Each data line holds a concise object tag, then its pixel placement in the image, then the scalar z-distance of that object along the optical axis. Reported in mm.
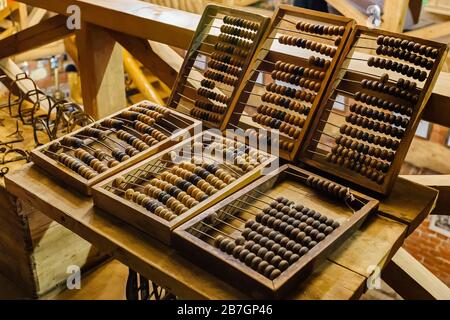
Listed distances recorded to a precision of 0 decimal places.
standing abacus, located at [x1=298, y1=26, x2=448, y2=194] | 1782
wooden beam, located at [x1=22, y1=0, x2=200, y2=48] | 2451
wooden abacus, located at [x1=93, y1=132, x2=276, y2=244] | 1643
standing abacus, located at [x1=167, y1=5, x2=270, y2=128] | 2180
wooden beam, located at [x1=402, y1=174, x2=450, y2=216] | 2076
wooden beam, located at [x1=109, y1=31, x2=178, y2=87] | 2742
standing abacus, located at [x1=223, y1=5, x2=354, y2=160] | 1975
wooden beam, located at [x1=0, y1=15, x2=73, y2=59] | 3107
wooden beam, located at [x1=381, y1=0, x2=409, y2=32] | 3820
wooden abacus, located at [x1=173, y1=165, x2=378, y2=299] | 1412
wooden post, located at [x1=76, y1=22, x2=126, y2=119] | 2854
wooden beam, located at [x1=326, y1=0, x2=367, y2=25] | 4270
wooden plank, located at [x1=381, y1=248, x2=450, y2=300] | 2154
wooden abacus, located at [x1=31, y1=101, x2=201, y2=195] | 1895
